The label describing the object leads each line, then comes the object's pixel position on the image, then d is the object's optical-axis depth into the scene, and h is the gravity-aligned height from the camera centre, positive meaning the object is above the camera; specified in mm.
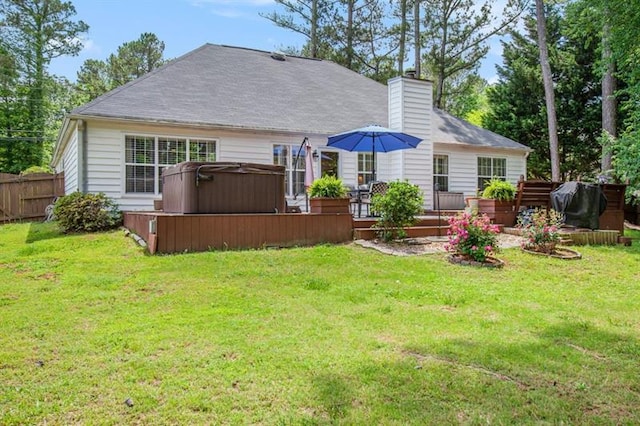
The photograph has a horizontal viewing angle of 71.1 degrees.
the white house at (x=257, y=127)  10062 +1995
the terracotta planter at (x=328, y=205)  7958 +39
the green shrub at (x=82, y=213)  8844 -88
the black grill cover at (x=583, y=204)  8945 +33
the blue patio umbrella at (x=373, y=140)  9578 +1511
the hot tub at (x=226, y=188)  7051 +330
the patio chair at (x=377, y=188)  9172 +391
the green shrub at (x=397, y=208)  7688 -20
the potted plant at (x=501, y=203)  9414 +67
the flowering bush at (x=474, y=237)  6516 -452
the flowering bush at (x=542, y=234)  7285 -473
